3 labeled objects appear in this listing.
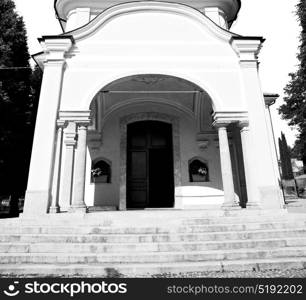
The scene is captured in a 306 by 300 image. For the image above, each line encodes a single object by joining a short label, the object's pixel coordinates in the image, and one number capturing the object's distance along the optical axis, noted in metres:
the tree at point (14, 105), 12.56
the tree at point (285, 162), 23.27
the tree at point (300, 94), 14.57
